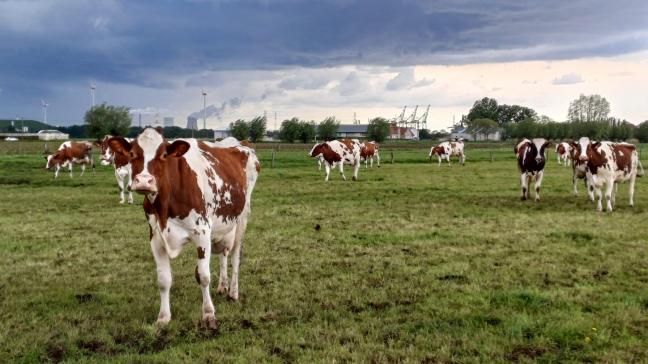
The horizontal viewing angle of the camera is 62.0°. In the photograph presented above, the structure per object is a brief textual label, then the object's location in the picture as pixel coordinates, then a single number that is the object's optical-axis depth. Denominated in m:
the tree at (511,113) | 185.25
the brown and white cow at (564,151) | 37.88
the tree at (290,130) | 104.69
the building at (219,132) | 177.88
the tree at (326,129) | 109.31
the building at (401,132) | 183.38
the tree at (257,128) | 107.44
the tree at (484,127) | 158.25
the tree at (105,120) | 86.75
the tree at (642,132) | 117.72
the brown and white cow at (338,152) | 29.38
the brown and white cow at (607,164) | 17.16
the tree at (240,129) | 102.96
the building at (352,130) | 186.75
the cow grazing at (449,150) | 45.88
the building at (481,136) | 161.04
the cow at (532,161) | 19.45
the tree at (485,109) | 187.25
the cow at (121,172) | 18.61
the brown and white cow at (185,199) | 6.20
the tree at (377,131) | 104.06
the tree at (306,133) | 104.31
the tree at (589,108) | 153.40
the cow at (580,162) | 17.73
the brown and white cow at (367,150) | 38.17
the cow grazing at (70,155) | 31.75
